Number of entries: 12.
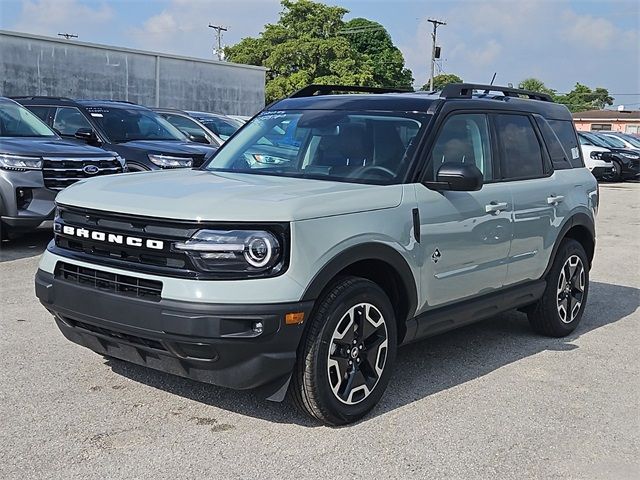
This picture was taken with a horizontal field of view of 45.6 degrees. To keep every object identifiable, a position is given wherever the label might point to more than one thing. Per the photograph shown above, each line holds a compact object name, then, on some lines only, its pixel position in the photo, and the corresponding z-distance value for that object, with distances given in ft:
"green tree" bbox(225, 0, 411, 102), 173.99
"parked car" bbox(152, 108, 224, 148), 44.72
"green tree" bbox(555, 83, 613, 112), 349.20
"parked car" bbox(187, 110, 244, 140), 50.62
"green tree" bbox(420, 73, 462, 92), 259.80
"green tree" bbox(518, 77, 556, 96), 261.22
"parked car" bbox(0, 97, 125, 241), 27.50
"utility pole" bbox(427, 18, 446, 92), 182.13
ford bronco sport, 12.14
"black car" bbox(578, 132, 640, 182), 79.61
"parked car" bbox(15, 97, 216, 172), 34.12
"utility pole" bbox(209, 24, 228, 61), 234.99
